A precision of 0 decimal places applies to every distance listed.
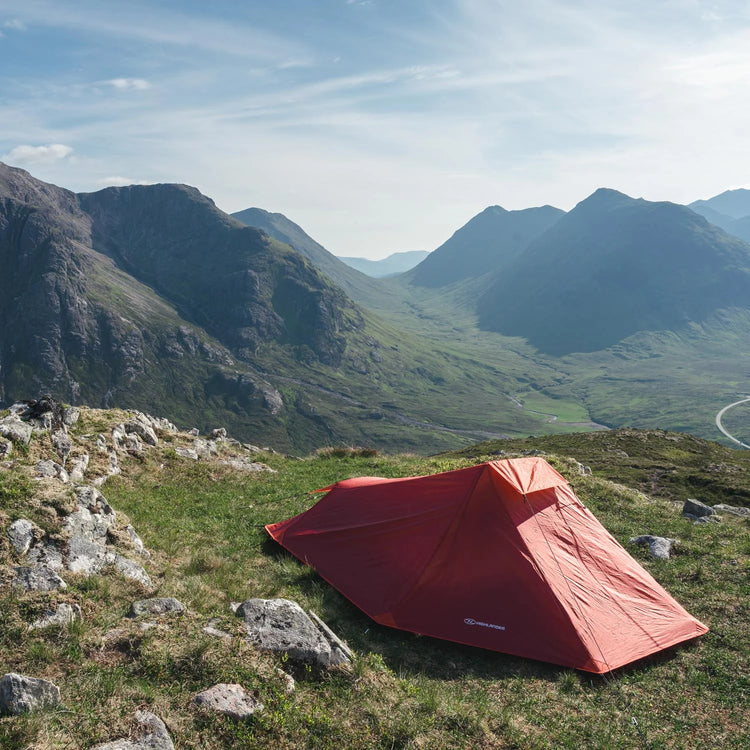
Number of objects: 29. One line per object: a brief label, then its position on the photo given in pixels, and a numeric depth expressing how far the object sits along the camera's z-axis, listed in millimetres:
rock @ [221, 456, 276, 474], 27436
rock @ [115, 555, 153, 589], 11888
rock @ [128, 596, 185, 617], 10242
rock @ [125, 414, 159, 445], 25391
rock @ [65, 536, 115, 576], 11516
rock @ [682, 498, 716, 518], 23594
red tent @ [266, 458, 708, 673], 12438
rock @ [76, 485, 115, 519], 13758
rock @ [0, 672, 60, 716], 7184
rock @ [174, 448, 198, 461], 26141
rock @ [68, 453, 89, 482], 18216
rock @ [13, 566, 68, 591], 9961
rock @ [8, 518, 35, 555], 10992
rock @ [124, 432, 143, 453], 23891
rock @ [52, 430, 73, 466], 18766
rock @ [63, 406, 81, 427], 22344
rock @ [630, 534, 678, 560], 17662
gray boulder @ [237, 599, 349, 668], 9680
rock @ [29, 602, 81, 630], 9078
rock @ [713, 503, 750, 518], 26300
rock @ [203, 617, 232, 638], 9624
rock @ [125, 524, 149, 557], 13834
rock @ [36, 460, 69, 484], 15578
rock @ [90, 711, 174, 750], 6998
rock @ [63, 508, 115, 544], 12328
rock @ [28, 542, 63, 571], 10969
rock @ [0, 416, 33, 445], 17047
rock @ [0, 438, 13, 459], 15891
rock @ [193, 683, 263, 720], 7902
